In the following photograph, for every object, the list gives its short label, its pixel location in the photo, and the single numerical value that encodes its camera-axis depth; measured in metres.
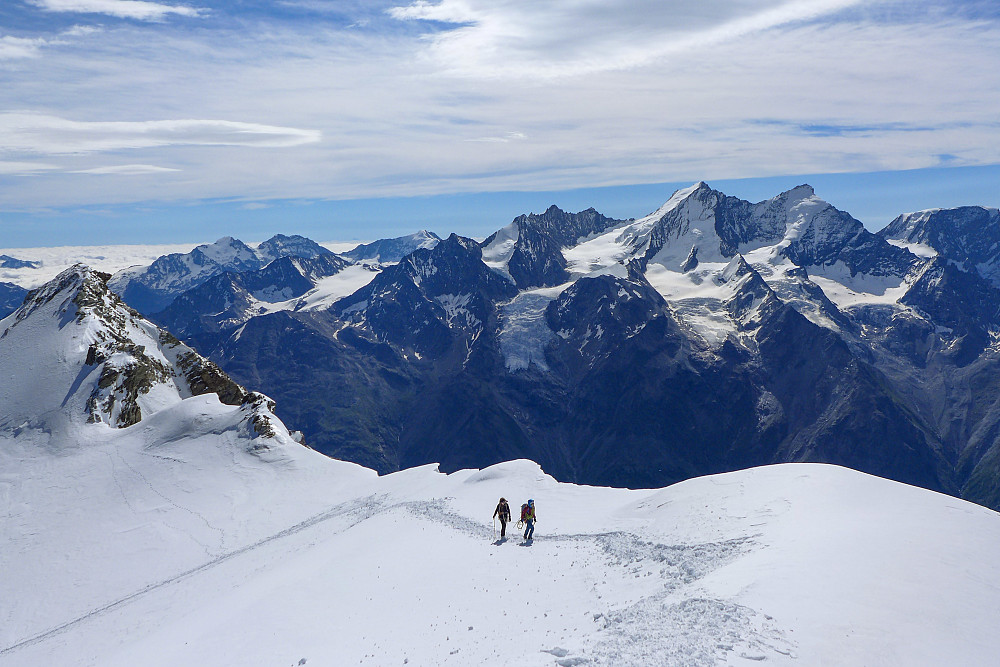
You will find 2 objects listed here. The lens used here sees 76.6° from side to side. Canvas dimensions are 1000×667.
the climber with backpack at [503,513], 42.59
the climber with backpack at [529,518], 41.66
